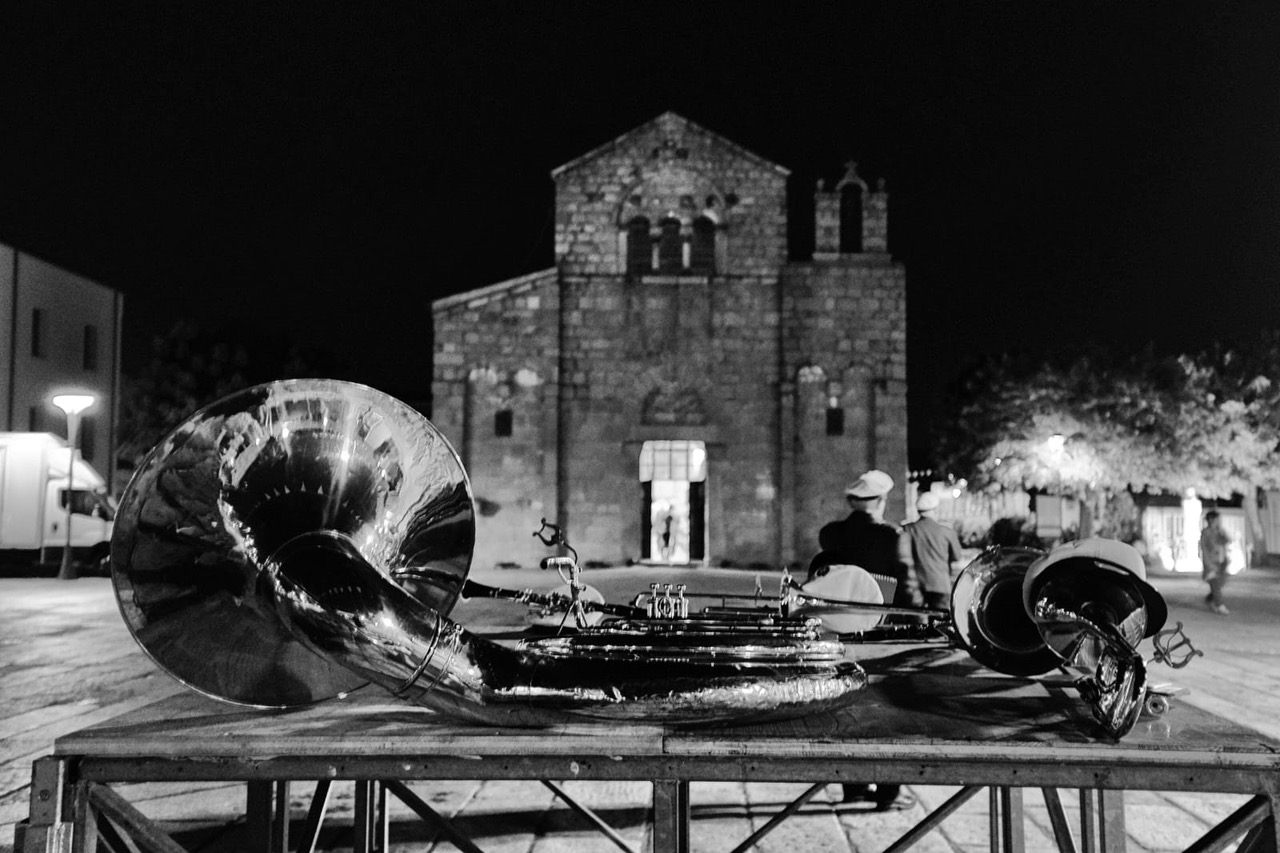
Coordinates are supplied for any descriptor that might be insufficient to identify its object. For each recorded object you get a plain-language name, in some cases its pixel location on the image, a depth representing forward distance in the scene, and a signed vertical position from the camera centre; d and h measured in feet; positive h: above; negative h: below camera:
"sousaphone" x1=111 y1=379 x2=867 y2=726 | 7.95 -1.10
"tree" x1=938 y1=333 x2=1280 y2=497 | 75.36 +4.59
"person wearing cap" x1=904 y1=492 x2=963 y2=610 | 22.99 -1.81
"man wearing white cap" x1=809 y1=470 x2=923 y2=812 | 20.21 -1.36
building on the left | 92.32 +13.08
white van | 70.38 -2.33
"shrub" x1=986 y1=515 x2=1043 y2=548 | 79.66 -4.74
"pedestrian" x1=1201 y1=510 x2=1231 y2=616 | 48.00 -3.74
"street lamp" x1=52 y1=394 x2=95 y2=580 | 63.00 +3.05
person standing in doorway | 71.67 -5.02
